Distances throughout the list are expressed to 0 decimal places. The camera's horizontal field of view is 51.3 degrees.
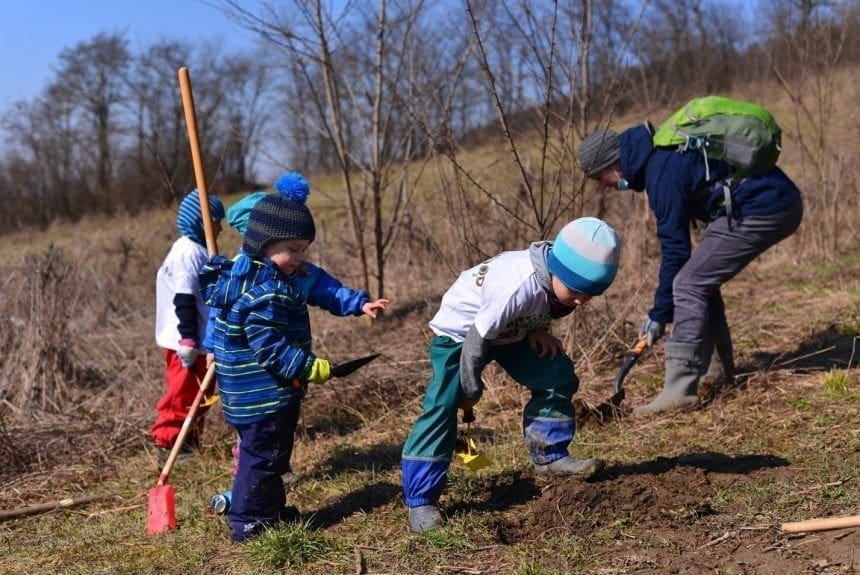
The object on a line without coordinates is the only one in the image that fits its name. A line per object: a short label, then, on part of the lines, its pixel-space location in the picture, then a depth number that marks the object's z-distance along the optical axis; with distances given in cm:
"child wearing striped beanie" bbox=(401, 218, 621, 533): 338
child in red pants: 516
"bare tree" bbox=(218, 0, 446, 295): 849
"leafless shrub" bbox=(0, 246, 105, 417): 689
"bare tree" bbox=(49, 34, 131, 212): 2675
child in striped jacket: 369
